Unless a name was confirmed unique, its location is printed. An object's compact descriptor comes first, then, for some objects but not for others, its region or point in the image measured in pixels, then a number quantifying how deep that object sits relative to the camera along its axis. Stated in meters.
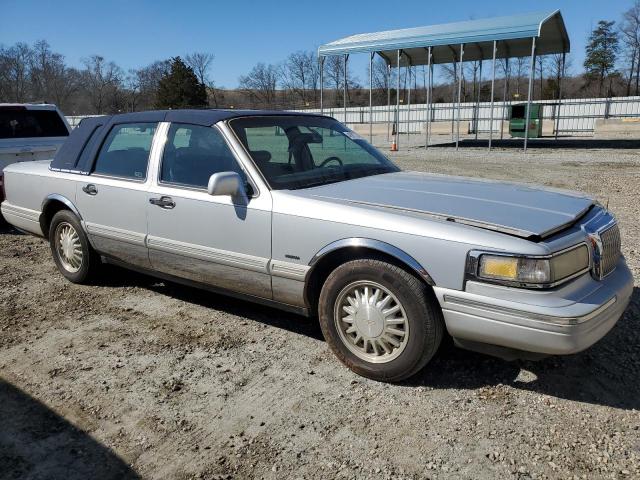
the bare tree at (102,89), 61.47
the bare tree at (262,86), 73.69
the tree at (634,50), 52.06
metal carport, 18.08
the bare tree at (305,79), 70.62
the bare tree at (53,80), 65.12
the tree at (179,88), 55.09
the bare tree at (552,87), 50.66
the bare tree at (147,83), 64.56
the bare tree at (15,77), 62.81
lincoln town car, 2.79
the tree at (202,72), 74.56
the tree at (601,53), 53.72
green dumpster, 26.59
